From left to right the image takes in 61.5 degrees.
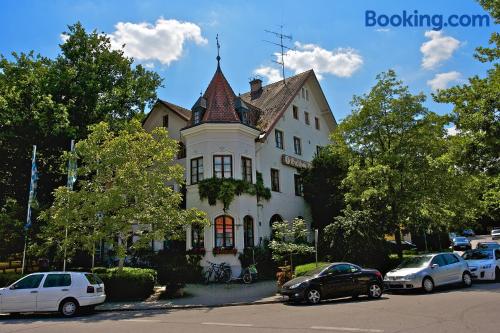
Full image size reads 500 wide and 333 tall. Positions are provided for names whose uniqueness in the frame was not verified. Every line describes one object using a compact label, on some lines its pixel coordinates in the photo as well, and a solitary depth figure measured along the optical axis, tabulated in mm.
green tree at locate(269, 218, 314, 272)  21145
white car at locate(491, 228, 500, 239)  57594
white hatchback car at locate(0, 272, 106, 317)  14148
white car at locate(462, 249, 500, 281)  19406
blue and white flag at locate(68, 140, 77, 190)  19875
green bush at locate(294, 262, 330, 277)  20141
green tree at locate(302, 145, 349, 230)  28922
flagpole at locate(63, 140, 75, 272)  19728
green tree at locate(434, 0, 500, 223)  18750
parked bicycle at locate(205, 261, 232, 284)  23312
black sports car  15234
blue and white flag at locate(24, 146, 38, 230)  19719
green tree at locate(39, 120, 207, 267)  17906
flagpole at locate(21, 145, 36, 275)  19675
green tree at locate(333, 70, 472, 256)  22359
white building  24875
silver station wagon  16641
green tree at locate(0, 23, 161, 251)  24906
